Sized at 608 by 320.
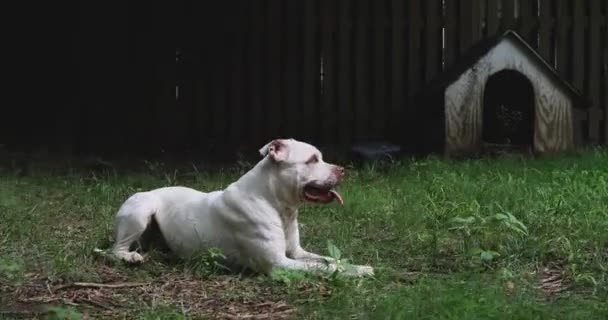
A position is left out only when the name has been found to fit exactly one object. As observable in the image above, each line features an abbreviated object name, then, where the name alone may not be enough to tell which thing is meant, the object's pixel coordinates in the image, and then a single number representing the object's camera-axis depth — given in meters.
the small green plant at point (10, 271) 5.03
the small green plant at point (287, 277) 4.99
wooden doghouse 9.98
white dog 5.28
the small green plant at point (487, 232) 5.64
